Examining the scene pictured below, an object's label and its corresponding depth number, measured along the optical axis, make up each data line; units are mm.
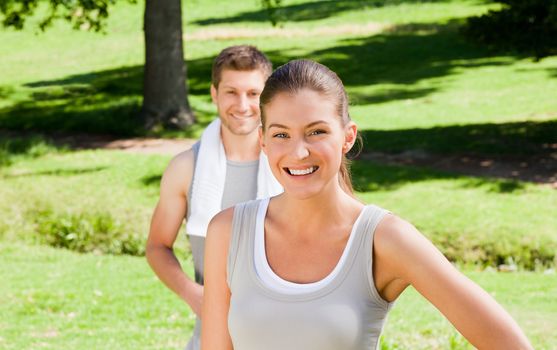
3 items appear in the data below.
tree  33447
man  6945
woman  4009
